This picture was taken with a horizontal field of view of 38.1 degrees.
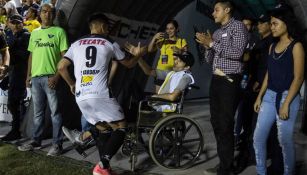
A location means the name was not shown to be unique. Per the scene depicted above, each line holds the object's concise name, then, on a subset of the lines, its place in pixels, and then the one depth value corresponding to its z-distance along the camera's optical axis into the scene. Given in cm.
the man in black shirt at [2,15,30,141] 688
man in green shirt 597
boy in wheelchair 524
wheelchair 509
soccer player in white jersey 473
